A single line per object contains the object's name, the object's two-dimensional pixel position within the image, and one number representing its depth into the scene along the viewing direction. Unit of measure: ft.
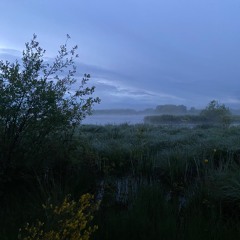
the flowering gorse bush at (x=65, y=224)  10.89
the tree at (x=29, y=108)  17.83
